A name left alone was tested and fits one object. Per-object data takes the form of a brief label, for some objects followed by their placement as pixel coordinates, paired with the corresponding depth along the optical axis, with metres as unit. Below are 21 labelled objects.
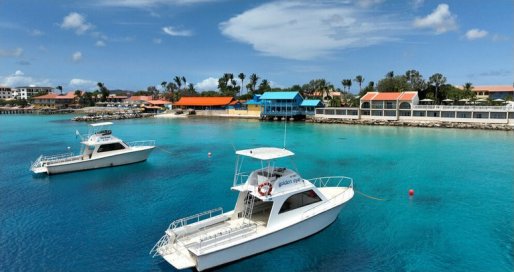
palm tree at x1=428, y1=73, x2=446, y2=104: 83.56
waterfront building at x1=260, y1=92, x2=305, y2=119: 84.44
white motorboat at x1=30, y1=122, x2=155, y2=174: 28.06
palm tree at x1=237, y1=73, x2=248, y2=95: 129.38
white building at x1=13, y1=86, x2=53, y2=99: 168.75
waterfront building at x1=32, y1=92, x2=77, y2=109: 138.75
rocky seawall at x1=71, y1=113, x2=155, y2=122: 87.52
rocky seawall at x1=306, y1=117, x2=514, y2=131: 59.87
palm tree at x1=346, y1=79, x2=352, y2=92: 114.94
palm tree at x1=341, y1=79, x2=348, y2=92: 115.51
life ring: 14.46
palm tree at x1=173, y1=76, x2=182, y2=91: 144.43
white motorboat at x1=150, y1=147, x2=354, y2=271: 12.82
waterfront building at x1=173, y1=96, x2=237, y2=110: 104.31
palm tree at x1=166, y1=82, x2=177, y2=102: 143.48
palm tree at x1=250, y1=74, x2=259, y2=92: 124.55
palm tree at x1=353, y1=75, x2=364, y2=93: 114.57
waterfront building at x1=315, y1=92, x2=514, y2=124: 62.78
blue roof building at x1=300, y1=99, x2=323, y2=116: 84.38
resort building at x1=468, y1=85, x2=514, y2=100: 102.02
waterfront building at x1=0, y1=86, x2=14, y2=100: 172.62
